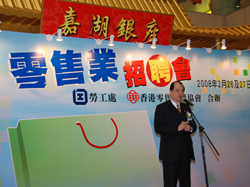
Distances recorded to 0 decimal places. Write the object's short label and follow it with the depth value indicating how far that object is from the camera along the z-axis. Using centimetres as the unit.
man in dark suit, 335
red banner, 371
